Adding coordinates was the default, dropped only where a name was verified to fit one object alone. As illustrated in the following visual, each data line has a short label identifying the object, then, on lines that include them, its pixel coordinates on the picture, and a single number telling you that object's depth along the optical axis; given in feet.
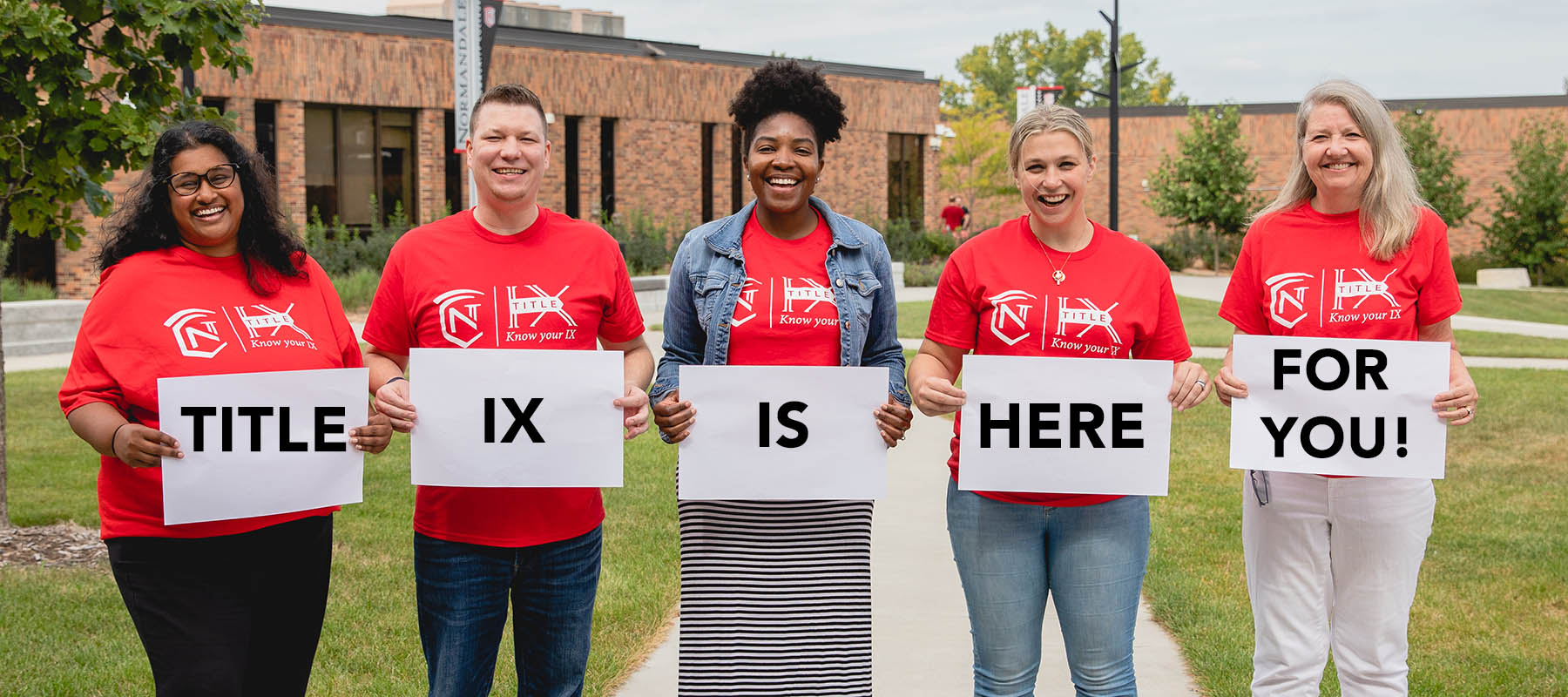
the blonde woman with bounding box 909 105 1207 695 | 11.51
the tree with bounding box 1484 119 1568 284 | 113.70
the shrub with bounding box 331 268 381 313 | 67.41
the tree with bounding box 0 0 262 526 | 20.04
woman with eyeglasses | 10.43
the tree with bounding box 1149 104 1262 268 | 128.06
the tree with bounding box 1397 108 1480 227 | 116.26
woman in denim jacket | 11.98
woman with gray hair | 12.04
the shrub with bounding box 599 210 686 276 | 90.68
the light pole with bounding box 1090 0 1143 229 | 99.60
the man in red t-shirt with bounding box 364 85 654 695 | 11.28
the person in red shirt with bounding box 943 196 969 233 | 115.14
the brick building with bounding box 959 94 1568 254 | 139.13
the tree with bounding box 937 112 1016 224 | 159.18
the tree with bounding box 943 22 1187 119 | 281.54
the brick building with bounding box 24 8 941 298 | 83.61
